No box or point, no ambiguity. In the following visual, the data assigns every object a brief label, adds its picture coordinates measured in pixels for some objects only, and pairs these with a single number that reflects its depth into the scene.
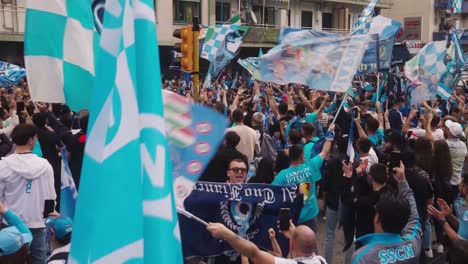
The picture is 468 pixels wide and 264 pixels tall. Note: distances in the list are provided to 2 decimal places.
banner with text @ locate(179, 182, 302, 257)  4.09
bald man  3.04
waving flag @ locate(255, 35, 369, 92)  6.68
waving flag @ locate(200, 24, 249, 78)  11.63
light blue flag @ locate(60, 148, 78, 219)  3.28
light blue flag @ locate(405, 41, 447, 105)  11.35
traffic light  7.32
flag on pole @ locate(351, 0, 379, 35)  10.83
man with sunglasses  4.86
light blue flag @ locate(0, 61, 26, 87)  13.28
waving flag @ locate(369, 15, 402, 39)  13.84
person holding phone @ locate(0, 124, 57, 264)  4.66
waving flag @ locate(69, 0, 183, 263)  1.75
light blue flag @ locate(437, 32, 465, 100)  11.88
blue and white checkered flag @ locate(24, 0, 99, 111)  3.35
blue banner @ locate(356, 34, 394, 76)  10.12
